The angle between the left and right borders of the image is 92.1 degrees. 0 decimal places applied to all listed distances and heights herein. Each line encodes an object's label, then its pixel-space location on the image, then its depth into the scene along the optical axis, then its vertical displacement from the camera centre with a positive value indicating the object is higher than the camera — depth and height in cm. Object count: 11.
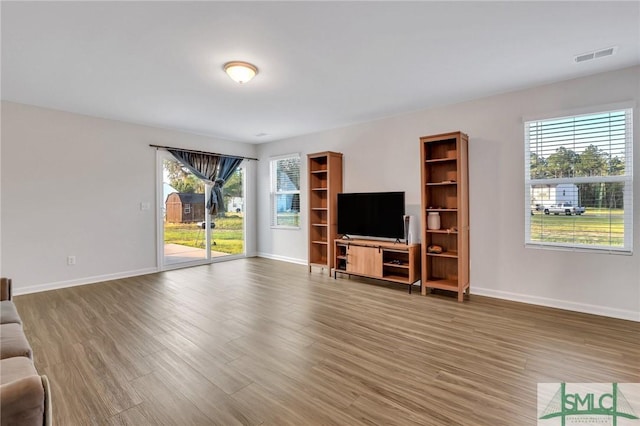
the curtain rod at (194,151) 555 +116
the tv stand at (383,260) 438 -78
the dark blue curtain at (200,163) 586 +94
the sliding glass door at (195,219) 579 -17
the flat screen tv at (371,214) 461 -7
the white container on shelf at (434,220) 425 -15
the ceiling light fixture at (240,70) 308 +142
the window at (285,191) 646 +40
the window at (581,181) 328 +30
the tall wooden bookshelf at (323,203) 536 +13
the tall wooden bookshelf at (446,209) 396 +0
